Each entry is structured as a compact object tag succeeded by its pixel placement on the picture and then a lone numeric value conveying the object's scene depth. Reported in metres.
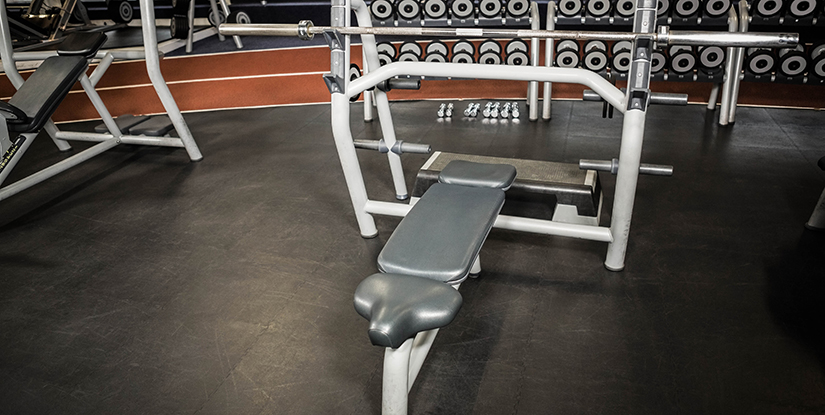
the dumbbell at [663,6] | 3.62
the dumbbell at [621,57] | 3.73
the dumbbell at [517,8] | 3.83
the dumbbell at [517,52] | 3.93
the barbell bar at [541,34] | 1.59
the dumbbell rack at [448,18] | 3.88
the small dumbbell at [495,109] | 3.98
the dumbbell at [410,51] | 4.02
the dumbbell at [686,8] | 3.58
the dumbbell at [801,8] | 3.35
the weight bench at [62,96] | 2.83
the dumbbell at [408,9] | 3.95
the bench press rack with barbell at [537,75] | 1.73
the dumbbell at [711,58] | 3.52
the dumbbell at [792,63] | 3.42
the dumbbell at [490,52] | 3.96
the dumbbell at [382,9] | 3.96
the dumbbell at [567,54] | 3.81
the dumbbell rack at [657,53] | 3.56
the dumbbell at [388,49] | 4.11
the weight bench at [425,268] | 1.27
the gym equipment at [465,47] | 4.03
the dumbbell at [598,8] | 3.67
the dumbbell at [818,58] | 3.36
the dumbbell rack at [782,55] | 3.38
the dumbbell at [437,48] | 4.03
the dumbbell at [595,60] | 3.74
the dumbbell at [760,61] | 3.49
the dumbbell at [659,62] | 3.67
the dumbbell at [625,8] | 3.64
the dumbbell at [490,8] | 3.86
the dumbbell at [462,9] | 3.91
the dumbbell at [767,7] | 3.42
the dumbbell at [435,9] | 3.93
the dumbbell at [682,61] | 3.60
